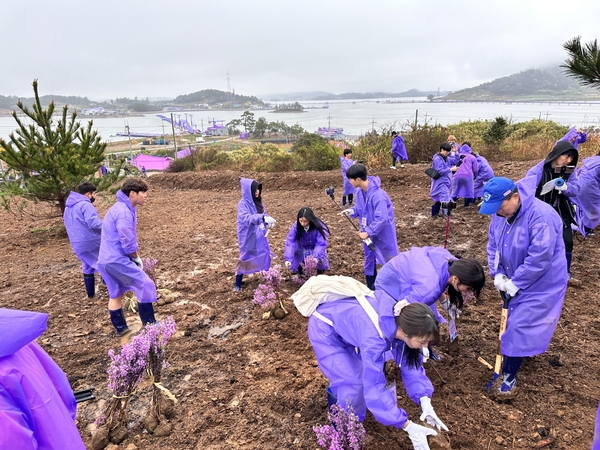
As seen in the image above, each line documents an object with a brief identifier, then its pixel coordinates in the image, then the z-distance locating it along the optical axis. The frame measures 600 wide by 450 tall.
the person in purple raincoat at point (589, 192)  5.31
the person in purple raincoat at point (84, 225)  4.62
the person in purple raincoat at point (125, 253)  3.76
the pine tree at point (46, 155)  6.97
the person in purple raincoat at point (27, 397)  1.30
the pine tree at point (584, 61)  3.60
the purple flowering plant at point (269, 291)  4.26
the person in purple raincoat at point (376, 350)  2.01
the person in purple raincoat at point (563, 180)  4.27
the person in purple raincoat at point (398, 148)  12.32
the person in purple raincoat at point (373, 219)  4.37
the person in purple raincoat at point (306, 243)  4.90
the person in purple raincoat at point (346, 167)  9.65
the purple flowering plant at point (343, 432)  2.26
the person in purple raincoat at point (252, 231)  4.83
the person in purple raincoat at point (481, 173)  8.62
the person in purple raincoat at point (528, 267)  2.71
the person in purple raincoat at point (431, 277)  2.48
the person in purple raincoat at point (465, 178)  8.38
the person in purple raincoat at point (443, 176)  7.88
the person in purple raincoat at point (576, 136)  5.98
